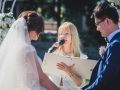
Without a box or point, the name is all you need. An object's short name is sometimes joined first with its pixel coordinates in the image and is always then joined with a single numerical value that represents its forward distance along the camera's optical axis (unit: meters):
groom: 3.75
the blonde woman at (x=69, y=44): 5.92
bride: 4.48
